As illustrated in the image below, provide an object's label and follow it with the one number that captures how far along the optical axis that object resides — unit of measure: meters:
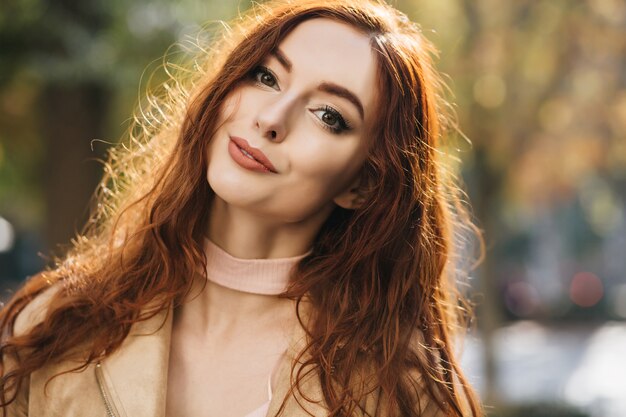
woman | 2.50
